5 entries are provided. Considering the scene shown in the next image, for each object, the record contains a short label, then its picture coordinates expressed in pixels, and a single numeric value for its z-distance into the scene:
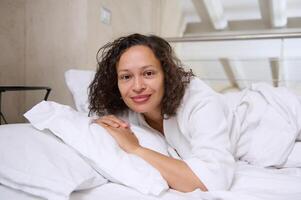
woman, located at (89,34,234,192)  0.76
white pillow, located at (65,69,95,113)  1.30
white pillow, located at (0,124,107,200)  0.65
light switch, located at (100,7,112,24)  1.79
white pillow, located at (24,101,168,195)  0.72
